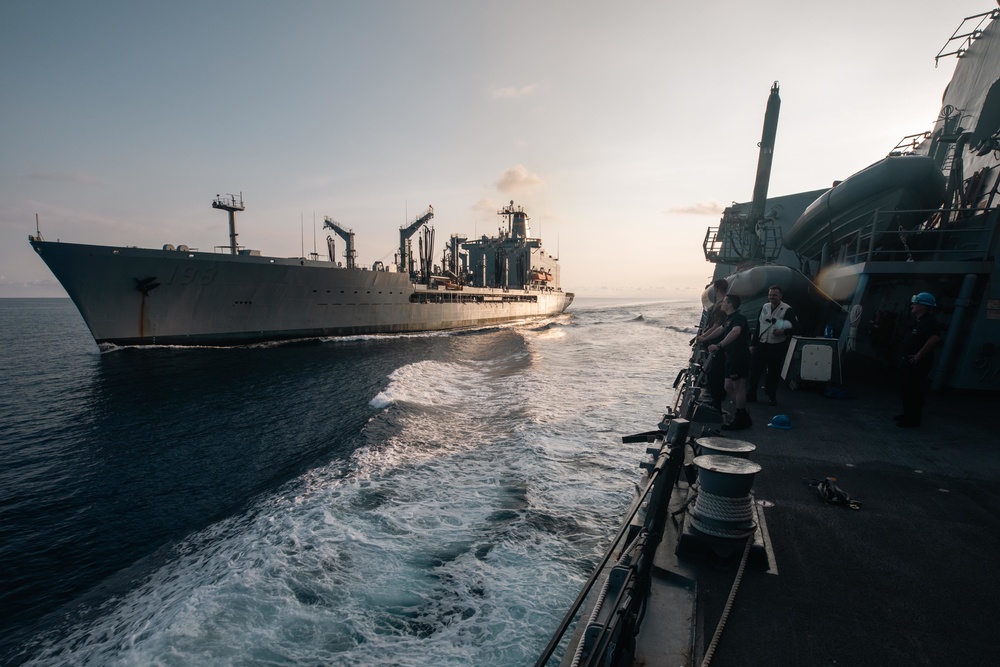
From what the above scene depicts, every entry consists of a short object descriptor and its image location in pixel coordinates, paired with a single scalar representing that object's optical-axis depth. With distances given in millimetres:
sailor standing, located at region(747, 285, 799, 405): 6520
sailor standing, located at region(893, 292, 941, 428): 5516
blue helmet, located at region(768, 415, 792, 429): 5996
